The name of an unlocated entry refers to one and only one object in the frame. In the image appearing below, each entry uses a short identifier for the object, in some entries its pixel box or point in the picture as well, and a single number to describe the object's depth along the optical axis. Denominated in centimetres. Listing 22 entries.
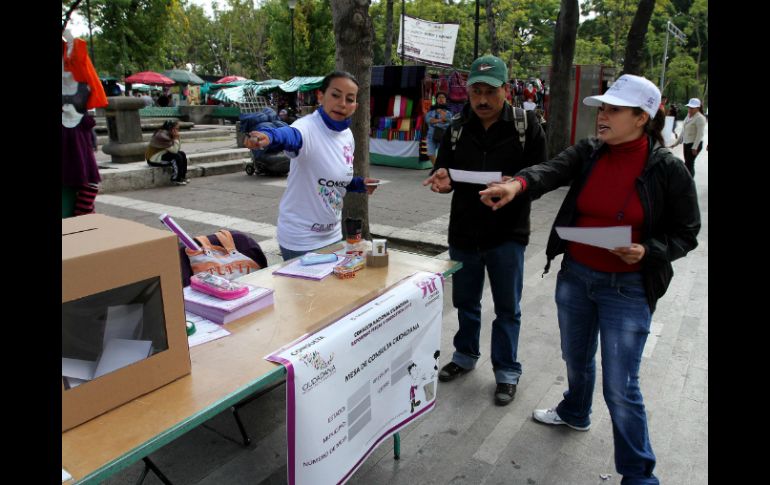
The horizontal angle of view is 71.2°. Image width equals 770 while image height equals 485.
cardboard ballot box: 144
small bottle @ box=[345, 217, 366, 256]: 302
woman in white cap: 221
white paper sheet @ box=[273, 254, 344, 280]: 274
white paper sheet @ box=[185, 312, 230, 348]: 204
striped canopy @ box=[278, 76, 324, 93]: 1730
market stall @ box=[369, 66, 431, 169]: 1253
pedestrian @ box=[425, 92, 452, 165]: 1145
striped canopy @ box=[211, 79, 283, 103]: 2146
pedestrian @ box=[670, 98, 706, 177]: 1080
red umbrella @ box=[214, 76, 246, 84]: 3288
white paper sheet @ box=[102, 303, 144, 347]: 156
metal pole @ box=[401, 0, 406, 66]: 1493
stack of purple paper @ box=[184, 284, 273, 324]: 220
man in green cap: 298
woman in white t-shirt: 296
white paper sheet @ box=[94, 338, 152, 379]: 154
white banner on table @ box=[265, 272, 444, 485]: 187
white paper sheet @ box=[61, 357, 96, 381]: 146
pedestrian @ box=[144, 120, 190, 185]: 981
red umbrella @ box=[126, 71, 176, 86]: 2558
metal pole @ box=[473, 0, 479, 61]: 1302
